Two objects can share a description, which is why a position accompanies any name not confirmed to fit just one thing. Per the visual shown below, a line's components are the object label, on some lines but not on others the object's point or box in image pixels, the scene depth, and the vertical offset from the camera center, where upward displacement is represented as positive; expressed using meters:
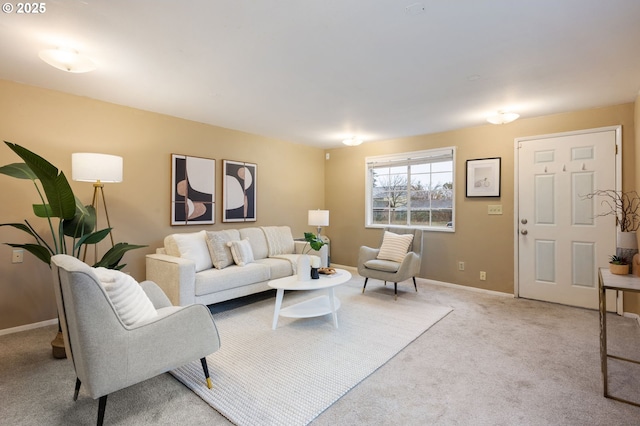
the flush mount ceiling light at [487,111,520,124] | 3.47 +1.13
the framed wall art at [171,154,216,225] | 3.92 +0.34
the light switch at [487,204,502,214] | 4.12 +0.09
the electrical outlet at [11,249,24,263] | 2.85 -0.38
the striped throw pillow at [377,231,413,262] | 4.16 -0.43
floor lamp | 2.70 +0.43
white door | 3.45 -0.02
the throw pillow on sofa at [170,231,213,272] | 3.39 -0.38
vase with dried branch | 3.14 +0.11
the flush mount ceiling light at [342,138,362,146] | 4.80 +1.17
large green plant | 2.05 +0.04
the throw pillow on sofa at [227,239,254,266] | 3.67 -0.45
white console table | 1.79 -0.42
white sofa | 3.04 -0.58
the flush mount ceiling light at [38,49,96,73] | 2.15 +1.12
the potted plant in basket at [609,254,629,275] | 2.13 -0.35
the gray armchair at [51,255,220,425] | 1.44 -0.63
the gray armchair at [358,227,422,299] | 3.82 -0.63
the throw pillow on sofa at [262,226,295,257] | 4.43 -0.36
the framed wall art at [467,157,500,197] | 4.14 +0.53
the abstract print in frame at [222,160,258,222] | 4.44 +0.36
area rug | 1.79 -1.08
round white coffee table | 2.90 -0.81
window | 4.65 +0.43
